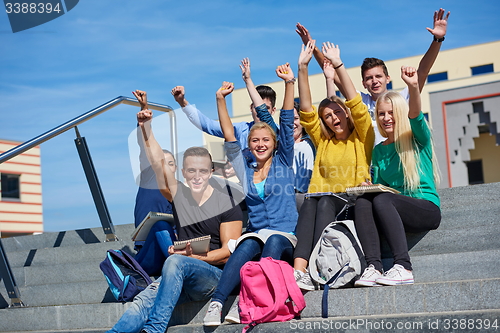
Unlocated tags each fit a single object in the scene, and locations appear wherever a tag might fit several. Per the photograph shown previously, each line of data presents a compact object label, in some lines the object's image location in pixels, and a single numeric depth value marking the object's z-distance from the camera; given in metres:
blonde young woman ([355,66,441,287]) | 3.17
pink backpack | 2.98
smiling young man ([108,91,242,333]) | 3.21
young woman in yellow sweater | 3.51
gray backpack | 3.13
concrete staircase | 2.74
